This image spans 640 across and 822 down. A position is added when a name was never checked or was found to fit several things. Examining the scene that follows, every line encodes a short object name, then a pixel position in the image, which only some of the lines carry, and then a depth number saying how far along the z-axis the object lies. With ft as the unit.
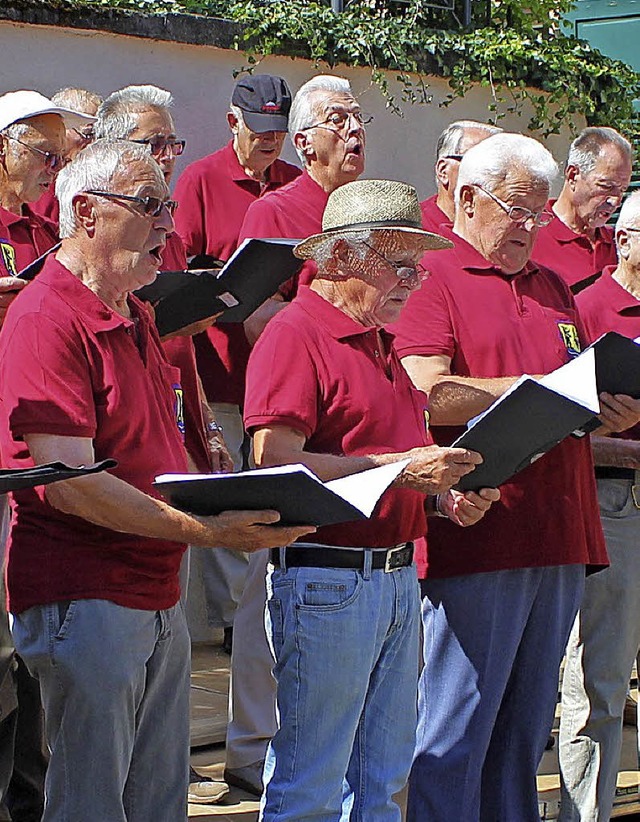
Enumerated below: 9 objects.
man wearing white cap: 30.76
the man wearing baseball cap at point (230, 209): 37.78
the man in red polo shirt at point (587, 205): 40.55
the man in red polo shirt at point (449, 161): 37.96
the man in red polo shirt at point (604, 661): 31.73
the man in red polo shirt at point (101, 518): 21.85
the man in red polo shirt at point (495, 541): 27.89
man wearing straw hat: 24.35
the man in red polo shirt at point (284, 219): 33.73
